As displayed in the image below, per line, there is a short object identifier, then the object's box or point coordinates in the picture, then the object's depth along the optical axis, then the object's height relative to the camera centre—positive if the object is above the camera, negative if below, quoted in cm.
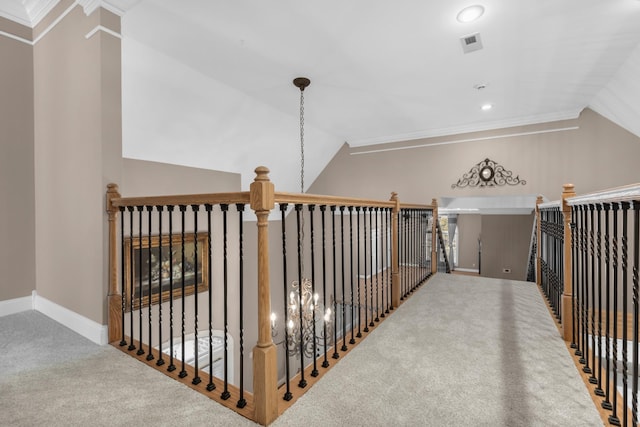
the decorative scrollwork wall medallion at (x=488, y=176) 551 +59
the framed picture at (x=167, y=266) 437 -80
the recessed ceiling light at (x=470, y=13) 269 +171
